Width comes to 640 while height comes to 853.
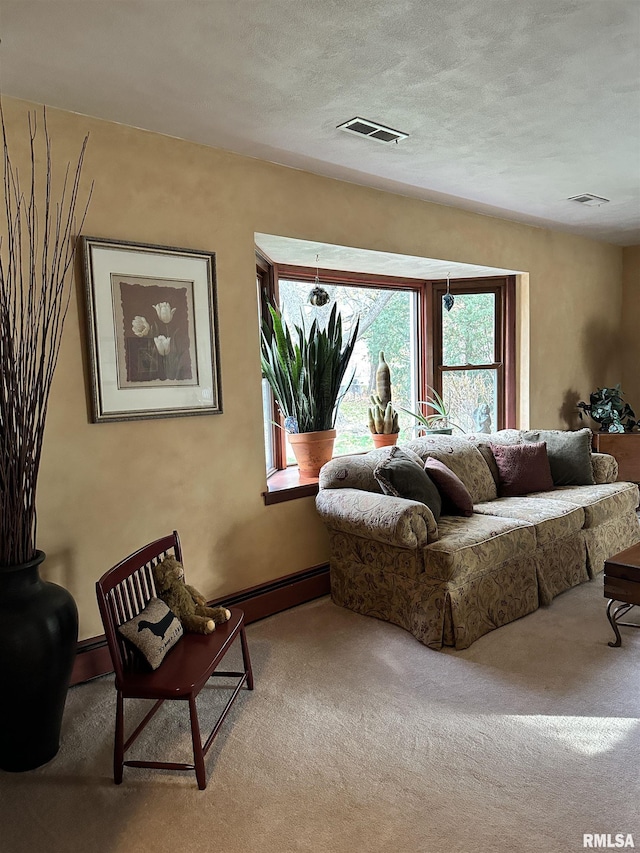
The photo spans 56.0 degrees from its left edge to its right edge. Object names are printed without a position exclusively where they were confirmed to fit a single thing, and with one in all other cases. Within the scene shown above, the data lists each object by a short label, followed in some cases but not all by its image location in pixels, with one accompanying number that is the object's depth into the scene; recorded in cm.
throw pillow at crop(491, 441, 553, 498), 418
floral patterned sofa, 290
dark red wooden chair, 199
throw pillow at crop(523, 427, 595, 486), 433
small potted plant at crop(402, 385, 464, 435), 493
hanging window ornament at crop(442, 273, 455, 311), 492
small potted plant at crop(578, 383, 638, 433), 553
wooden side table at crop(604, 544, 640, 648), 269
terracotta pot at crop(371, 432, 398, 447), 432
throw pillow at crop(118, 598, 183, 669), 208
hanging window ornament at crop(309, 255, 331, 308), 406
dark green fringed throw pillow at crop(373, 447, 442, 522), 326
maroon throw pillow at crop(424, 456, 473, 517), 352
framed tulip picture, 272
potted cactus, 432
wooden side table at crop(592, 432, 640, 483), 538
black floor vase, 204
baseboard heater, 272
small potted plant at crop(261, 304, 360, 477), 360
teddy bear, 237
